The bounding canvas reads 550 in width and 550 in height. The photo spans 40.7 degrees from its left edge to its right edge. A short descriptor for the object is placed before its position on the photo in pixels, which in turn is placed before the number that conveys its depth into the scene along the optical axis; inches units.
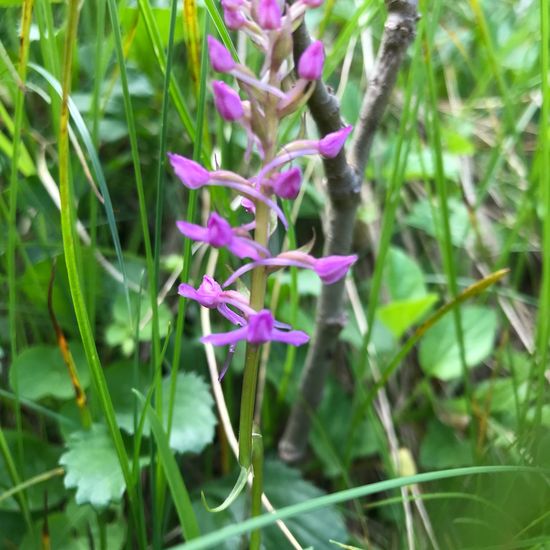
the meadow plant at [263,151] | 3.2
